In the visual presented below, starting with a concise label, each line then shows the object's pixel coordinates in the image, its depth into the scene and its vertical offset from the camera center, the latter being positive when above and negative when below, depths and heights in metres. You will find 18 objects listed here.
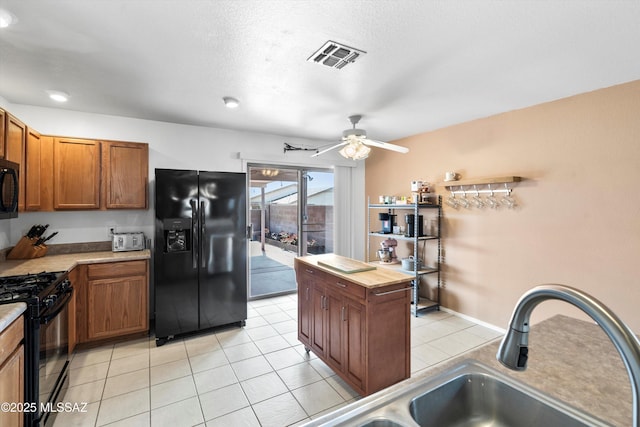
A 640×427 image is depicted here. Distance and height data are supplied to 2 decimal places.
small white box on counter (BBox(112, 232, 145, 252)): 3.39 -0.32
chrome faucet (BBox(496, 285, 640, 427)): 0.53 -0.23
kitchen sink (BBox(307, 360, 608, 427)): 0.84 -0.59
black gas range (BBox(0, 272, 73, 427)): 1.73 -0.80
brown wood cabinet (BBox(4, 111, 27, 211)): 2.41 +0.60
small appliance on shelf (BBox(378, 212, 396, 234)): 4.57 -0.14
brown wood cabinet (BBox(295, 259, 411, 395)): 2.11 -0.90
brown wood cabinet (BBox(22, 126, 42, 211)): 2.81 +0.42
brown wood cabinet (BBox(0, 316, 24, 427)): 1.45 -0.81
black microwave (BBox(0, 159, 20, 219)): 2.16 +0.19
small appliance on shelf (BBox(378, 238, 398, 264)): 4.49 -0.58
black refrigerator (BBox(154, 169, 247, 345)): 3.19 -0.42
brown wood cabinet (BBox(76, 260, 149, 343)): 2.94 -0.88
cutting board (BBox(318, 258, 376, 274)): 2.42 -0.46
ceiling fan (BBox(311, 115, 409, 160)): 3.07 +0.71
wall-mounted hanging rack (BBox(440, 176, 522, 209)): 3.32 +0.26
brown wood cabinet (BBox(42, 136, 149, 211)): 3.12 +0.44
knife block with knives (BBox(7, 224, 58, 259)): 3.01 -0.33
